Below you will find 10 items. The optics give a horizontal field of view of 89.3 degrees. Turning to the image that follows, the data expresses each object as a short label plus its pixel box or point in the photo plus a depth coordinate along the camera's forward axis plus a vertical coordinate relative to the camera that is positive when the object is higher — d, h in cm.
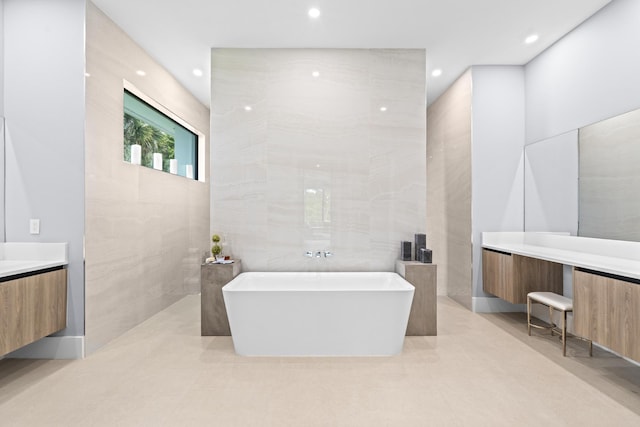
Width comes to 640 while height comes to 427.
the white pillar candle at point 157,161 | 379 +64
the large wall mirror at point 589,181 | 258 +34
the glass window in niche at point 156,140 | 345 +94
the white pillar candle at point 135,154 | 338 +64
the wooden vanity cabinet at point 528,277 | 337 -63
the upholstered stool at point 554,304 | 269 -75
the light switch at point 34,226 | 264 -10
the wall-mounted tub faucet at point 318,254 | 342 -40
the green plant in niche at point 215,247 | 331 -33
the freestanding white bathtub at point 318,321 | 260 -85
